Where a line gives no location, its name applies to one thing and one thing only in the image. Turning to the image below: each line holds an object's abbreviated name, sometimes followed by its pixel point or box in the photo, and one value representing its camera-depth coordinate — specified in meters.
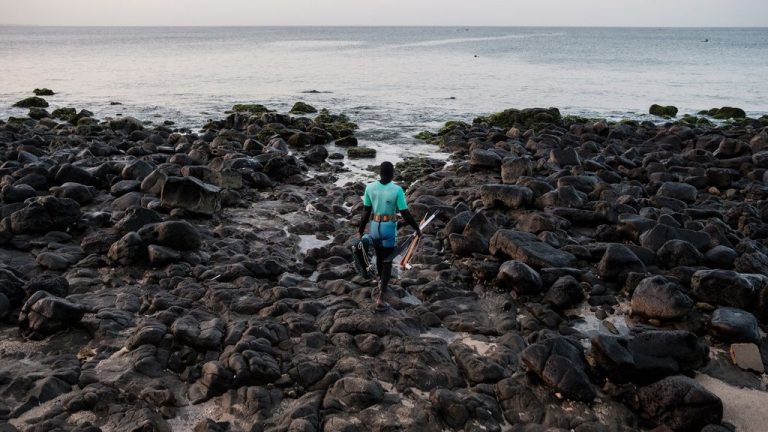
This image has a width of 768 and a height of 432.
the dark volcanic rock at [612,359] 8.29
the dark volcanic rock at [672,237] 12.94
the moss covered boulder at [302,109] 38.50
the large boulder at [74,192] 15.93
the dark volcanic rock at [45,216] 13.61
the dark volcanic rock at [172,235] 12.69
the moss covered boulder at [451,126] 30.84
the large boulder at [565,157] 21.02
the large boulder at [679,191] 17.25
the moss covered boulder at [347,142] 27.33
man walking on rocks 10.20
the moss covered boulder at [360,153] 24.94
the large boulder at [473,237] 13.16
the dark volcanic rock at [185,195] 15.34
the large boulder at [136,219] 13.53
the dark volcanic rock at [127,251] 12.23
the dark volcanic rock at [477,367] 8.44
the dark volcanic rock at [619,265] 11.91
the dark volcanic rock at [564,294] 10.78
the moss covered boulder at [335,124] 29.55
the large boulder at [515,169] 18.88
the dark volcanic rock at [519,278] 11.13
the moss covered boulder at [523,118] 32.88
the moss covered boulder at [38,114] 34.31
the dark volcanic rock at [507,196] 16.22
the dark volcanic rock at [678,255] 12.20
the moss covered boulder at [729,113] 37.25
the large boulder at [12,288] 10.18
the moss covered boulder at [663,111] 38.74
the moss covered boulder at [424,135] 29.43
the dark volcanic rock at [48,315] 9.42
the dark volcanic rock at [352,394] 7.73
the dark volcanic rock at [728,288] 10.43
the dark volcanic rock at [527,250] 12.16
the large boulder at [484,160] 21.02
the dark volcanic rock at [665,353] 8.31
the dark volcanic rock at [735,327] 9.44
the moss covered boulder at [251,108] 38.11
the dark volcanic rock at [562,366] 7.95
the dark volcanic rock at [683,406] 7.46
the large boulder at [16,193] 15.45
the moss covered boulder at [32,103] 40.00
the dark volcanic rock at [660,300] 10.09
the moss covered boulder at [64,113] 34.72
